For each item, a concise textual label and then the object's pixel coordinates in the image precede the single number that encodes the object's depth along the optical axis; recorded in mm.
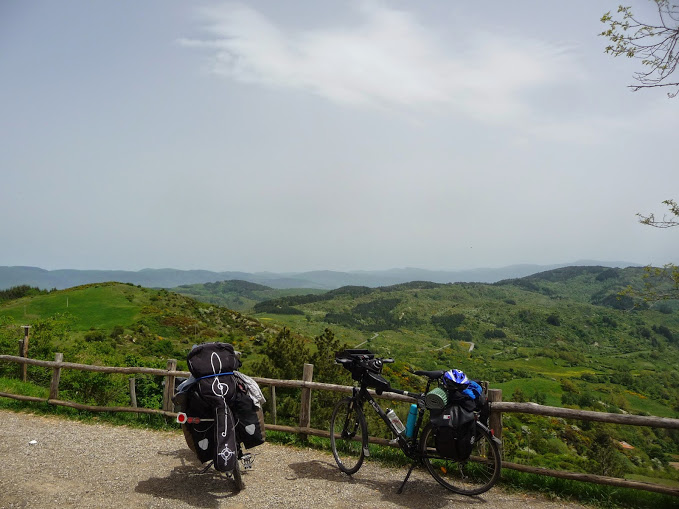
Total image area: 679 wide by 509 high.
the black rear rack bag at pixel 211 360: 5574
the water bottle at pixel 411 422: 6074
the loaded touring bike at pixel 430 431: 5484
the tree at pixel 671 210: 7328
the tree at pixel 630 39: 6614
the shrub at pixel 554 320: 146125
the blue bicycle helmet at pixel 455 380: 5570
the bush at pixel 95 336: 34062
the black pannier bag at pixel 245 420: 5727
